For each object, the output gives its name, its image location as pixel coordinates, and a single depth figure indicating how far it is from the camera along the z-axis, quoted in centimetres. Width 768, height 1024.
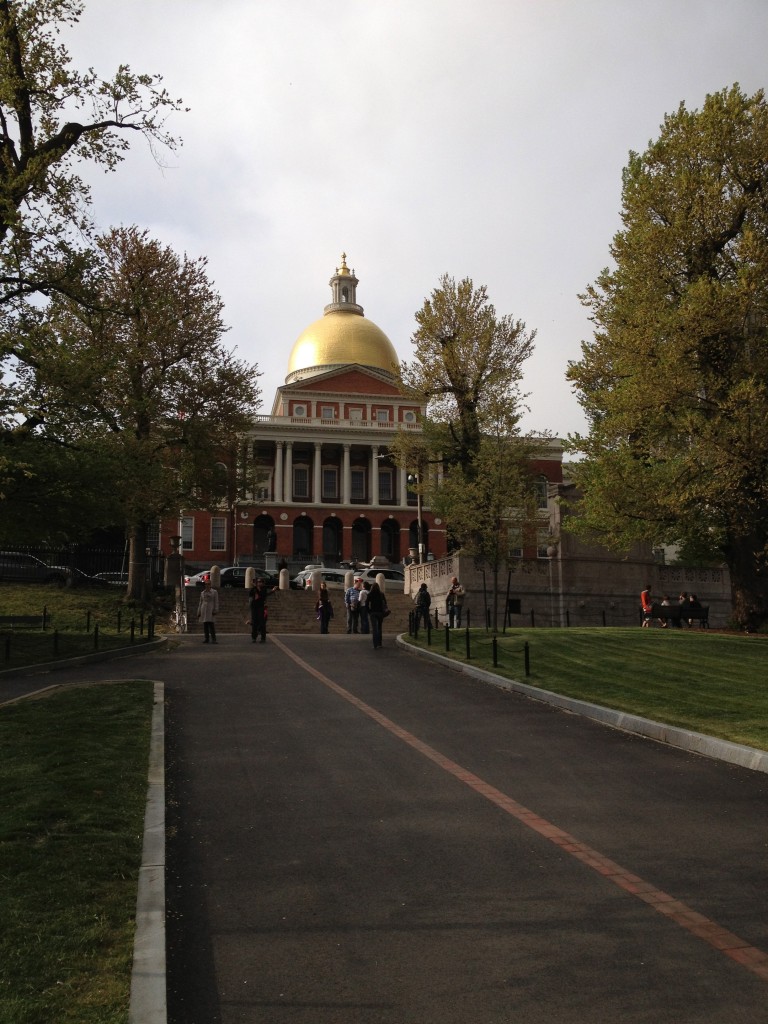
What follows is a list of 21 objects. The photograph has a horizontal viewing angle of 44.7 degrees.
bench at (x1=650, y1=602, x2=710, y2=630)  3067
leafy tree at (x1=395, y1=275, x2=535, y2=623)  3672
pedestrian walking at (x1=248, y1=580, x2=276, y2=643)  2623
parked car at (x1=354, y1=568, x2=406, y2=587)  4742
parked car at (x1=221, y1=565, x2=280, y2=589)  4881
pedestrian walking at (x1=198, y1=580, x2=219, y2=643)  2620
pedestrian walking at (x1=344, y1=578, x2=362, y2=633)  3114
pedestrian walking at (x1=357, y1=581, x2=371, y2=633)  3006
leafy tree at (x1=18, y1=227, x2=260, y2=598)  3094
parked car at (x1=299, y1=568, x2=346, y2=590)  4791
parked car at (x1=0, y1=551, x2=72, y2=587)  3832
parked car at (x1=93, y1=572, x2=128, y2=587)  3916
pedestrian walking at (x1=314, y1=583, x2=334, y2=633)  3142
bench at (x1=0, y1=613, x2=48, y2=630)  2786
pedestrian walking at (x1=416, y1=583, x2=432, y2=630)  2784
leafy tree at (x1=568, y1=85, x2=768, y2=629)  2220
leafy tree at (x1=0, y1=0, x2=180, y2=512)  1800
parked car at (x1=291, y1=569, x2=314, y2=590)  4911
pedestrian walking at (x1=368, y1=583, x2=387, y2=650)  2391
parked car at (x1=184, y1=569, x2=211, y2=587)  4369
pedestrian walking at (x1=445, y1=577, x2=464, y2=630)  3154
